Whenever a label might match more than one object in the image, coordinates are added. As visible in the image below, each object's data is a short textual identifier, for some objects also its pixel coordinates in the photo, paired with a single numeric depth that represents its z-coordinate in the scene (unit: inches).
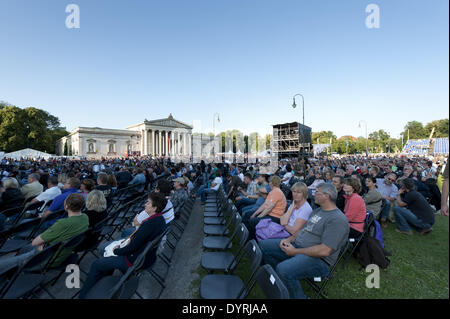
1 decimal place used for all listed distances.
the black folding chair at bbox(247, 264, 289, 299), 72.8
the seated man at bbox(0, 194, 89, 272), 112.4
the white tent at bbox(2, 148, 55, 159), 1211.1
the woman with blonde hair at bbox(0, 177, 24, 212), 199.9
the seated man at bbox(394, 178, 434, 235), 203.0
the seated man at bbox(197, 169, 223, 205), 328.2
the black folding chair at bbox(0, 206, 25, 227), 175.4
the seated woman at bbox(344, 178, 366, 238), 145.9
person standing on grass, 77.7
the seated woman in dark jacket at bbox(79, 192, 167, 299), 103.7
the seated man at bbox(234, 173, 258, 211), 254.4
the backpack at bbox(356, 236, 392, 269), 145.2
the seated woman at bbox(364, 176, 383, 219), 195.3
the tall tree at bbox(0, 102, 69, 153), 1546.5
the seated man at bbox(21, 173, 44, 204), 219.8
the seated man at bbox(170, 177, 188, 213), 221.8
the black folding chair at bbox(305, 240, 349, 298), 106.8
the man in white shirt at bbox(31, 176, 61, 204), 192.7
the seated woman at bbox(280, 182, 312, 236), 129.6
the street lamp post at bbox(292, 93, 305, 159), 699.4
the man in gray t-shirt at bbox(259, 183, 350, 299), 99.7
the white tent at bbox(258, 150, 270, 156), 1471.0
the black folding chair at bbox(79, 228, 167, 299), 86.4
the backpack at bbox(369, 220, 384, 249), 158.1
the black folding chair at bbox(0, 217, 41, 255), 136.2
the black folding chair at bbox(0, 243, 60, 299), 89.5
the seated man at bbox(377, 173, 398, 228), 239.0
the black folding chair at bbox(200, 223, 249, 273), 115.5
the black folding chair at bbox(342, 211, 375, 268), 144.9
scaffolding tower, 1103.6
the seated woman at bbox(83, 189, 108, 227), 144.4
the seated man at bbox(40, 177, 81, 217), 162.9
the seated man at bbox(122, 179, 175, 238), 140.9
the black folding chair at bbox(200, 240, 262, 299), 93.0
